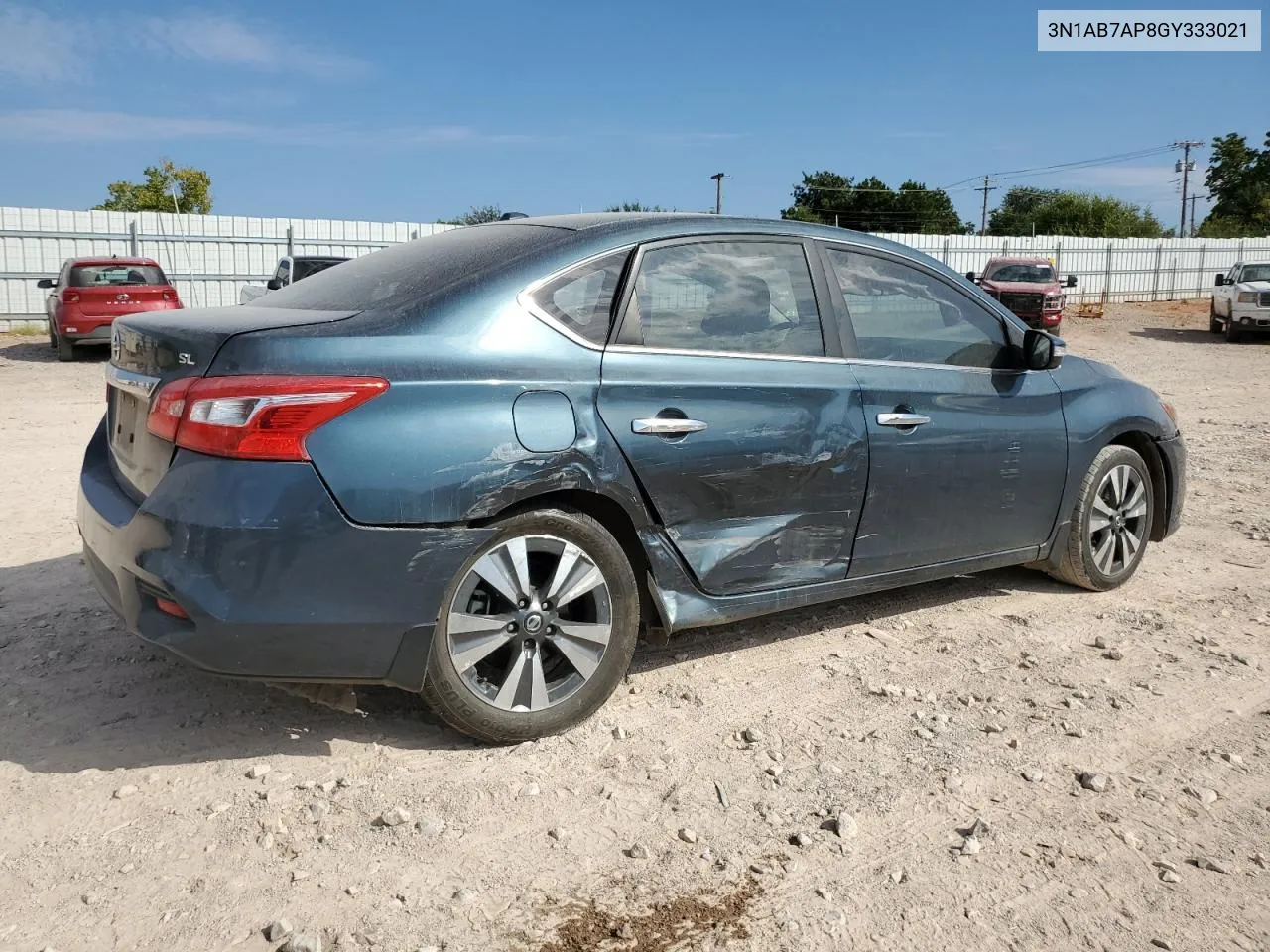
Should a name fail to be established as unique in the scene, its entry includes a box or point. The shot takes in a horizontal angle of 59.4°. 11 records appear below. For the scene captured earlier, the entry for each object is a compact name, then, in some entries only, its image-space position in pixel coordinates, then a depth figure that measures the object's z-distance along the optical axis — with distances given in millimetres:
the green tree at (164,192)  48875
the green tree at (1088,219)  68875
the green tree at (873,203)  69500
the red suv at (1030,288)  23656
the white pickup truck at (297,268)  17453
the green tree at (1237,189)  58406
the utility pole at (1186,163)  75938
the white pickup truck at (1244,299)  23484
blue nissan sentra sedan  2969
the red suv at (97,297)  16078
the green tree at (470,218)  30389
